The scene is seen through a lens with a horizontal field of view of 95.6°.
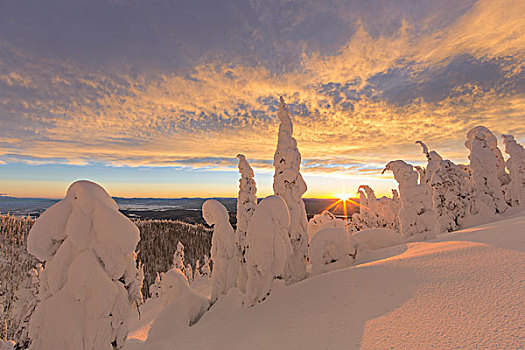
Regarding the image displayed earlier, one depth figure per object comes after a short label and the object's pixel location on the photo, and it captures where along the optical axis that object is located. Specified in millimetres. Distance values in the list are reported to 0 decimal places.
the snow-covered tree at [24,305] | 16425
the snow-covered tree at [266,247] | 10461
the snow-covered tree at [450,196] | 17516
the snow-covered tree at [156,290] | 40381
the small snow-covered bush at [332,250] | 12758
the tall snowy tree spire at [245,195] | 17631
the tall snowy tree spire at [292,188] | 13617
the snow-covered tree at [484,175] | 19312
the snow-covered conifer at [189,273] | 48916
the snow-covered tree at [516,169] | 20422
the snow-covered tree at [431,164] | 18219
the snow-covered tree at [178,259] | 40062
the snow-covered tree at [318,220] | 25578
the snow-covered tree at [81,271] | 5410
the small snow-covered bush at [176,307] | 10391
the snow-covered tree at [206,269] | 49294
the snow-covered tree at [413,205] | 14961
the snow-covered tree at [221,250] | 12984
